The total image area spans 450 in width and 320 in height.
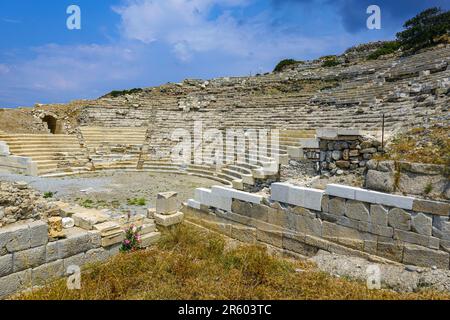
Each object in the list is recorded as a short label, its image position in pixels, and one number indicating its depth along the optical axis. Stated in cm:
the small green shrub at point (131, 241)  523
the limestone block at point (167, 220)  618
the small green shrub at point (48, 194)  934
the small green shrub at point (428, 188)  432
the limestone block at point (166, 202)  630
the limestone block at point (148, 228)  574
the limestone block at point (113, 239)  496
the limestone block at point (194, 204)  694
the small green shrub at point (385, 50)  2636
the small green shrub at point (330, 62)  2784
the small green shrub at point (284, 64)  3401
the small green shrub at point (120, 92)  2907
